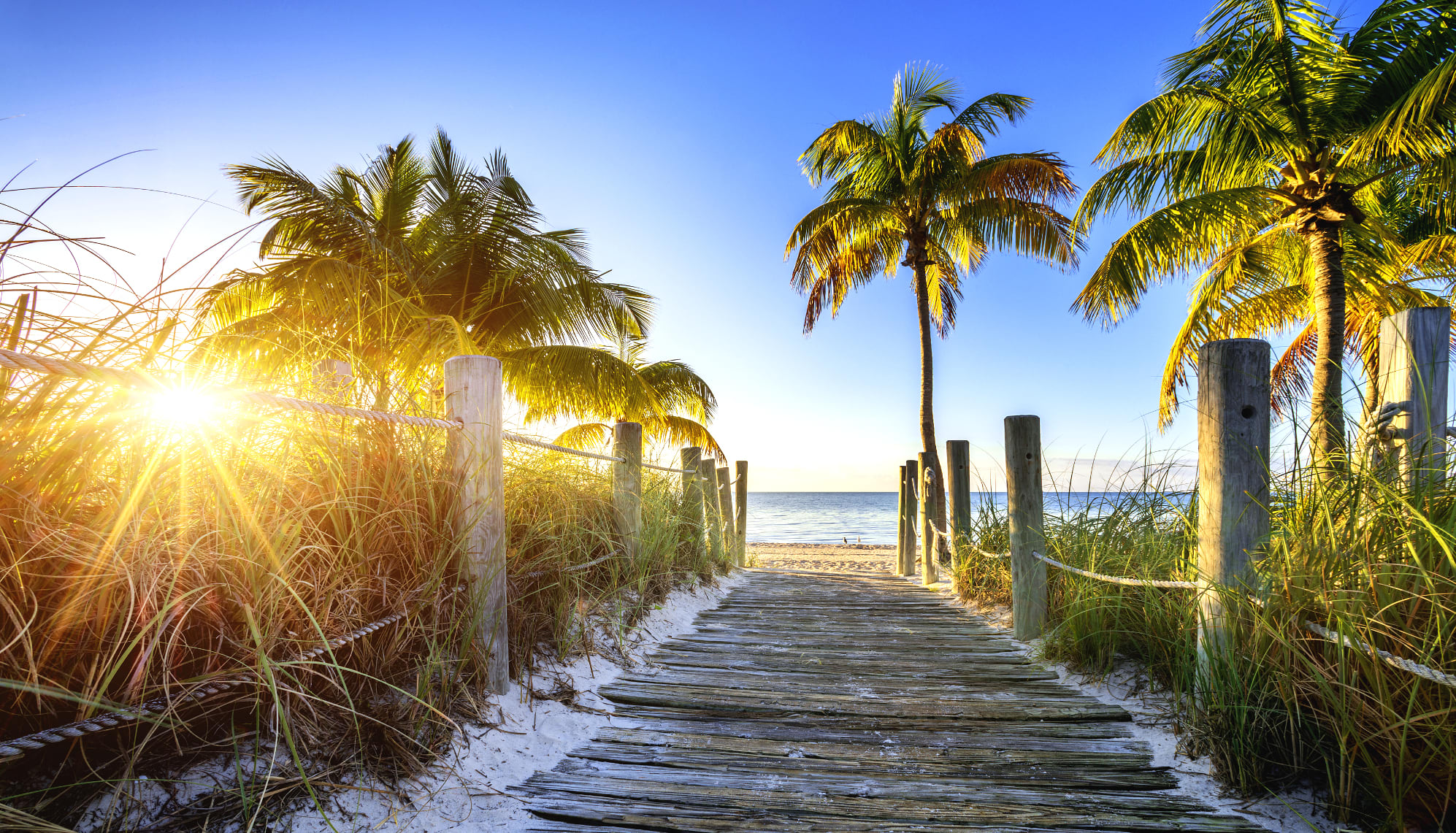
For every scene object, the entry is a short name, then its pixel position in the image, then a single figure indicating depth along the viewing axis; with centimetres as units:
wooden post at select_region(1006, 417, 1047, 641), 371
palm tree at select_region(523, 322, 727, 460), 1127
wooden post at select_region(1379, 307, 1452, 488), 201
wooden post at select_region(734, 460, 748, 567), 938
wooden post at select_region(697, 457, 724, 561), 624
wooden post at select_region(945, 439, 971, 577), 646
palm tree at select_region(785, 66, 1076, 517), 945
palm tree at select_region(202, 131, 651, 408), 917
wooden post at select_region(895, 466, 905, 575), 860
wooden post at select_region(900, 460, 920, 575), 852
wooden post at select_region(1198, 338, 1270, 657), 206
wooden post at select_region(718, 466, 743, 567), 766
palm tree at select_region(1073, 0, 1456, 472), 685
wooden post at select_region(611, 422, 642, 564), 391
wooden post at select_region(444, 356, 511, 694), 221
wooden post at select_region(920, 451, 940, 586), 701
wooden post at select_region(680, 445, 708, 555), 552
